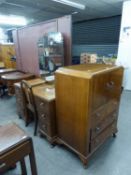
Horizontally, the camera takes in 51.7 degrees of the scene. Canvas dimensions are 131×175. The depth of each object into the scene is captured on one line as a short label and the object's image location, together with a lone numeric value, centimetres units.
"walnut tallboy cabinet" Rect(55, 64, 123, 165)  134
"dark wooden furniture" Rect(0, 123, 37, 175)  92
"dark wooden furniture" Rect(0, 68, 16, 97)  356
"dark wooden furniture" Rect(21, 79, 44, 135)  197
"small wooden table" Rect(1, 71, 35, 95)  305
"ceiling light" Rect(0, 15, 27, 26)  584
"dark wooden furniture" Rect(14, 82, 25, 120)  241
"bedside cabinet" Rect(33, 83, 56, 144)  175
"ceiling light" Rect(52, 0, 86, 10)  385
